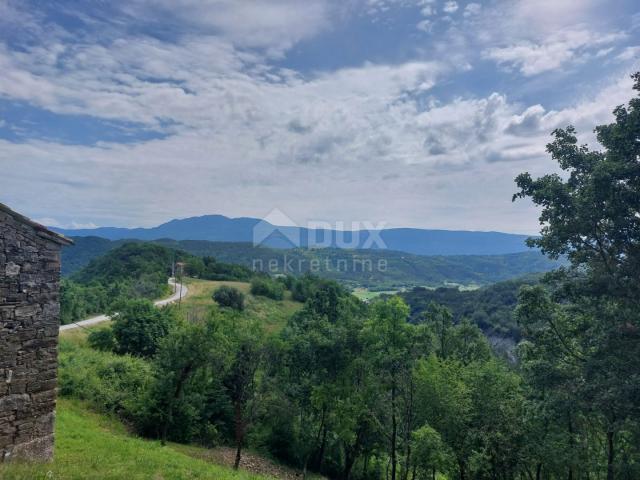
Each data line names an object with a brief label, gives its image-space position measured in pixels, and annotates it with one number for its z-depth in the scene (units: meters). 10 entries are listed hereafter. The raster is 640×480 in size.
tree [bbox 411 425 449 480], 16.20
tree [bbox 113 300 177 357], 29.09
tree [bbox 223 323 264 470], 18.41
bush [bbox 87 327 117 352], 28.36
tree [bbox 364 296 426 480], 19.05
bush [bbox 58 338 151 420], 20.95
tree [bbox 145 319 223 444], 18.20
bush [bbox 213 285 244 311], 59.59
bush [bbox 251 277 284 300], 75.69
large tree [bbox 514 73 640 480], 11.91
